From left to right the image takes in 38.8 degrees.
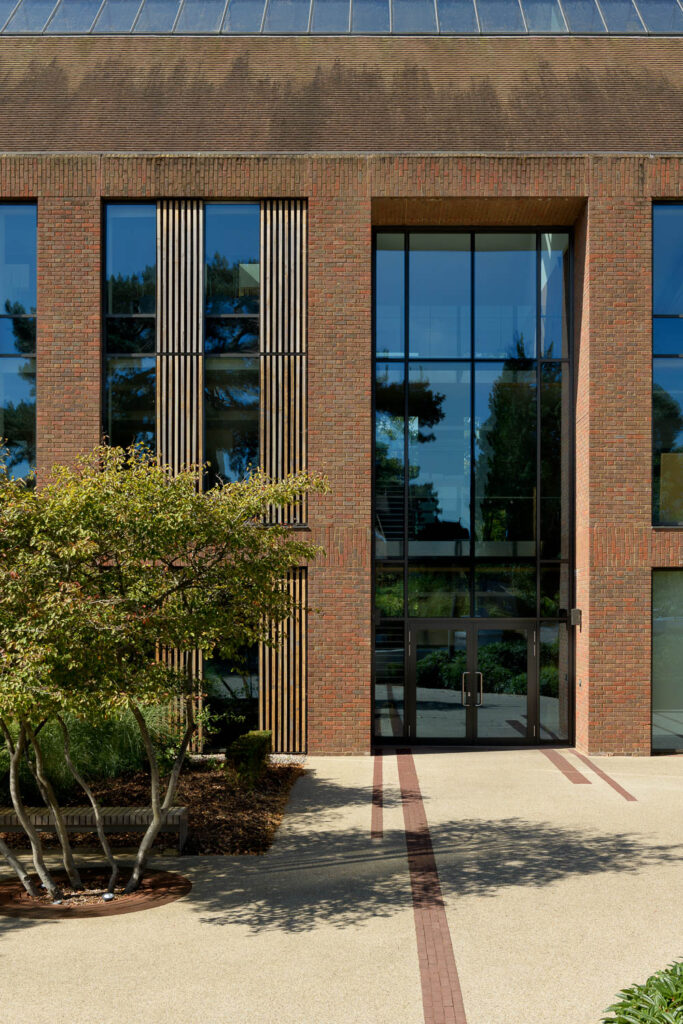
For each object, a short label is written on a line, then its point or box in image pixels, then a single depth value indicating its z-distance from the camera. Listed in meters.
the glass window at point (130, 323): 16.44
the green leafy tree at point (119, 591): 7.98
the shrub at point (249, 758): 12.97
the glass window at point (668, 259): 16.55
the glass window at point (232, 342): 16.38
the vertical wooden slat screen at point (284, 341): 16.25
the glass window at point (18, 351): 16.41
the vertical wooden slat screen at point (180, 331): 16.28
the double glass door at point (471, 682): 16.89
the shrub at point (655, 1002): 4.82
